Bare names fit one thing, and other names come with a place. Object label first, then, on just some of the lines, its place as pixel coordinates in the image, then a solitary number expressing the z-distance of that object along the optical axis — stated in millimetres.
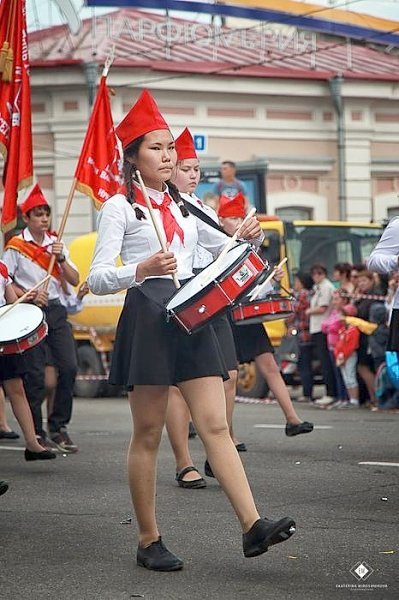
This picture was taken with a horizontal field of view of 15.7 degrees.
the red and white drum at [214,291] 5801
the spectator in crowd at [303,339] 17297
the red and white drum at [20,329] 9234
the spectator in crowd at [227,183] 17906
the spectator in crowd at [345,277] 16719
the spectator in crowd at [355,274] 16656
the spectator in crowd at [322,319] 16797
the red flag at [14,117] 9242
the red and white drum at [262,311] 10188
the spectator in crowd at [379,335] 15531
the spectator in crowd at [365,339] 16109
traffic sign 21953
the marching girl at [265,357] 10445
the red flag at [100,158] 11438
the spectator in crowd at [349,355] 16141
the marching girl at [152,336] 5953
